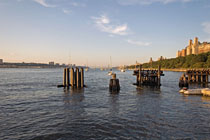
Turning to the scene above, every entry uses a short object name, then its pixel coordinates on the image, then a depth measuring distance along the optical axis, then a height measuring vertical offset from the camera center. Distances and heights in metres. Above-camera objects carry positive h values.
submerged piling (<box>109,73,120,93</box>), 35.81 -3.75
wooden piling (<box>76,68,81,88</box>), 39.14 -2.85
